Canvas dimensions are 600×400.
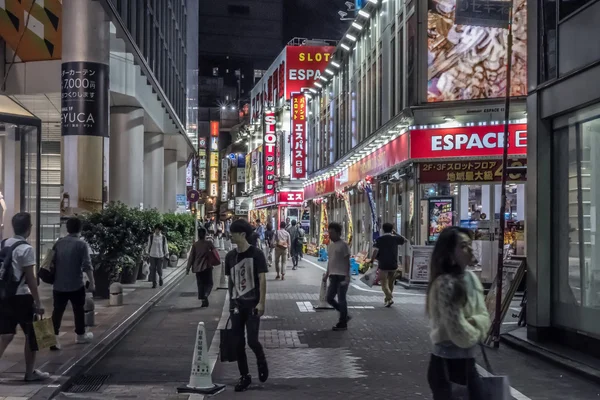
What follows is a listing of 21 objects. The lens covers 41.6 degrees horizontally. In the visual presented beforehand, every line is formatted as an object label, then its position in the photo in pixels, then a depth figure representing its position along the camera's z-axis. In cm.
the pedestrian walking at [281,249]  2456
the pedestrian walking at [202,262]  1714
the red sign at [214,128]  9519
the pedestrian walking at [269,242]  3066
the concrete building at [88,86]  1986
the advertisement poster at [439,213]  2375
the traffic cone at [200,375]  833
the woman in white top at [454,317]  523
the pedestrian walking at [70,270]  1041
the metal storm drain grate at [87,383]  873
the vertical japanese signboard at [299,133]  5094
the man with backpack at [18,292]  819
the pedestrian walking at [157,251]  2044
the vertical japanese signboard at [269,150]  6462
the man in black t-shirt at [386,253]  1636
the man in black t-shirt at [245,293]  846
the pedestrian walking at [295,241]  3036
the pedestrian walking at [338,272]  1342
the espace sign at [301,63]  6331
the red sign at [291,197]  5806
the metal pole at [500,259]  1165
